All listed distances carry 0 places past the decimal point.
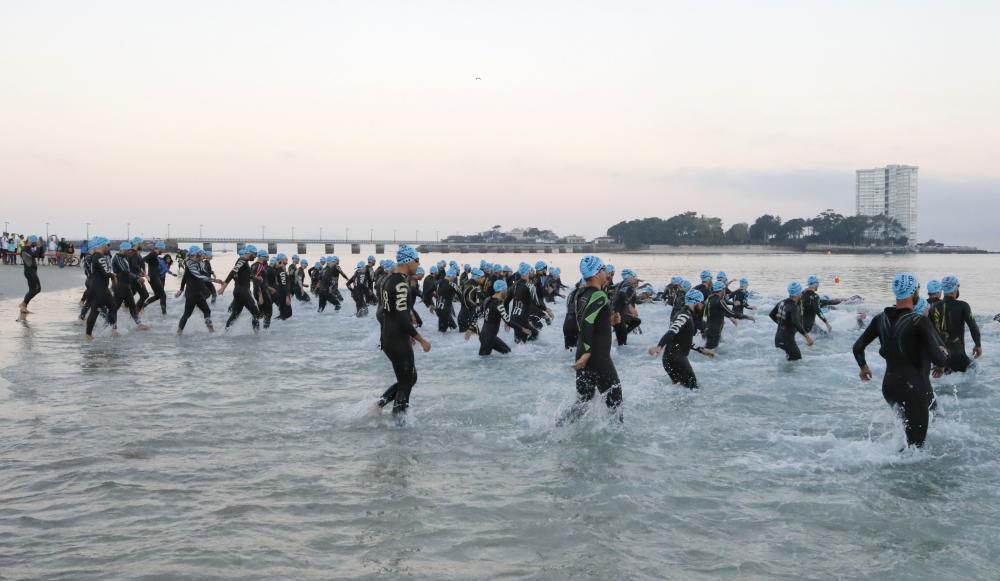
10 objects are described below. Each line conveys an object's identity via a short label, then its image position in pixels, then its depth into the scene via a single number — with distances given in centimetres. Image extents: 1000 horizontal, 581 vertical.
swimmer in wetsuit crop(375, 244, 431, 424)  812
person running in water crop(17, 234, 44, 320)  1861
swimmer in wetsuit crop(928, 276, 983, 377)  1080
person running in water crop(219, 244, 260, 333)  1614
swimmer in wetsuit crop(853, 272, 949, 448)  699
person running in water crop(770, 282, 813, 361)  1361
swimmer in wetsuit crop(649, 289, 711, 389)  1026
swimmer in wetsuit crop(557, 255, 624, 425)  771
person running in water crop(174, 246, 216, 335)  1580
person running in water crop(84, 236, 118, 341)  1479
